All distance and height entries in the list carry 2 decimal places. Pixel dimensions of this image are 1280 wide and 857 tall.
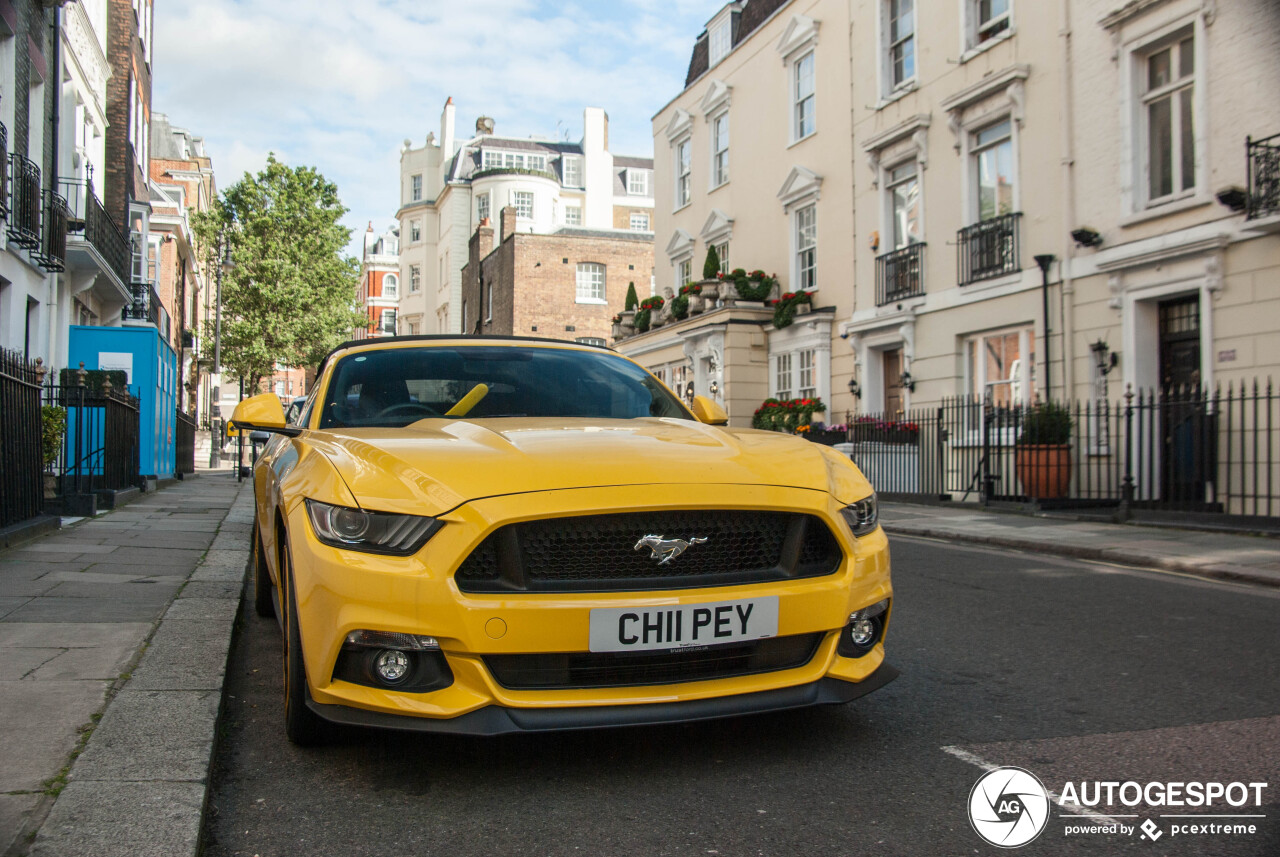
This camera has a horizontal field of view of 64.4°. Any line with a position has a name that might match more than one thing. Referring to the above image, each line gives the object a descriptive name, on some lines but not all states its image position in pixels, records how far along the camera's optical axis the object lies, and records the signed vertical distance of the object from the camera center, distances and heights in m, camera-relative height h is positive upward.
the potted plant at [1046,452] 14.05 -0.13
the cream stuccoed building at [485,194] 57.91 +15.18
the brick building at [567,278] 45.09 +7.42
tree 47.16 +8.09
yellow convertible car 2.87 -0.42
